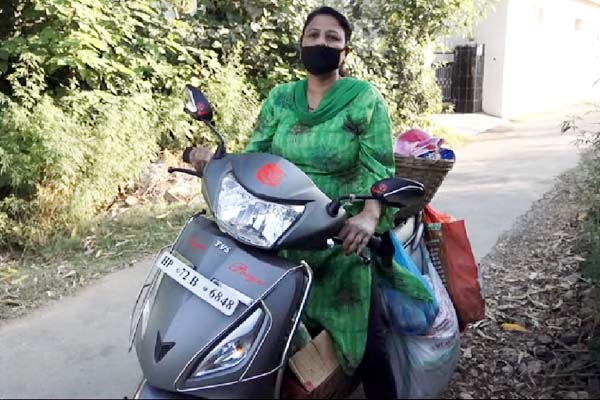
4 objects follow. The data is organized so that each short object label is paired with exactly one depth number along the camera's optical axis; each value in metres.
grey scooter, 1.79
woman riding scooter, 2.38
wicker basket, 2.97
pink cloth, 3.16
